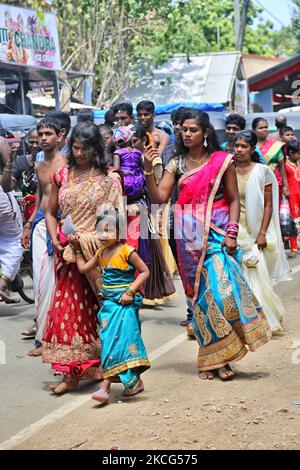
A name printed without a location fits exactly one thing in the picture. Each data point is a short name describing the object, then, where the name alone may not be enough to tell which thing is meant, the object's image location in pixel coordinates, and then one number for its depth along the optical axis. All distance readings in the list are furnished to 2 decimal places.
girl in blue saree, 8.90
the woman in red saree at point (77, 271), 9.42
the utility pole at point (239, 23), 43.40
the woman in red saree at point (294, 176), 20.69
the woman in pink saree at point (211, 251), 9.59
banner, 27.70
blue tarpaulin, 24.51
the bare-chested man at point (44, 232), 10.63
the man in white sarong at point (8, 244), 13.57
